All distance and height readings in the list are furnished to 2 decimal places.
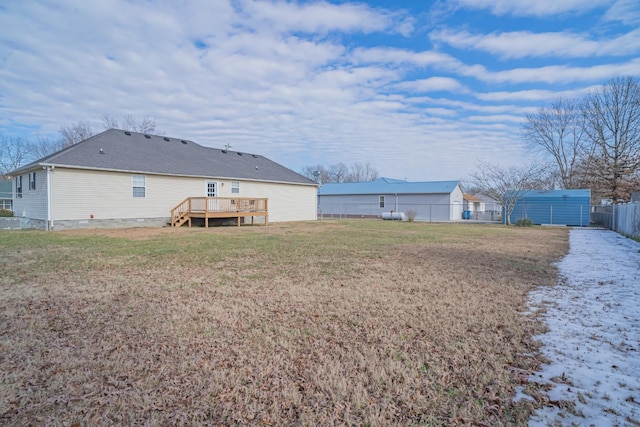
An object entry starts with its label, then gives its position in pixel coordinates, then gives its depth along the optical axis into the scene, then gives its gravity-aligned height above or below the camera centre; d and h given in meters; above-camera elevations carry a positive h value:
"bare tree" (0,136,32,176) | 37.97 +6.21
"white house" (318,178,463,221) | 31.16 +1.02
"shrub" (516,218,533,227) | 23.37 -0.94
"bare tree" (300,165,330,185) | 62.01 +6.99
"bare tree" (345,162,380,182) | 65.06 +6.93
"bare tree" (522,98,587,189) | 32.44 +7.46
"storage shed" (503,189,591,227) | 24.23 +0.18
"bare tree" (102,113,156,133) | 33.97 +8.71
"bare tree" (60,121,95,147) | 35.38 +8.02
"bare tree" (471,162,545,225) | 25.92 +2.06
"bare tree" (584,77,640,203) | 26.47 +5.59
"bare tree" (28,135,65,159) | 38.12 +6.96
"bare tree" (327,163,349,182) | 65.38 +6.96
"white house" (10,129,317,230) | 14.54 +1.37
